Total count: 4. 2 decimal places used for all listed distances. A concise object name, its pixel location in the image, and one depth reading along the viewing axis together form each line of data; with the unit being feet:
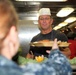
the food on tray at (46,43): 7.06
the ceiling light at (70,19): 31.00
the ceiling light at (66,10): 21.35
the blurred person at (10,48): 2.12
